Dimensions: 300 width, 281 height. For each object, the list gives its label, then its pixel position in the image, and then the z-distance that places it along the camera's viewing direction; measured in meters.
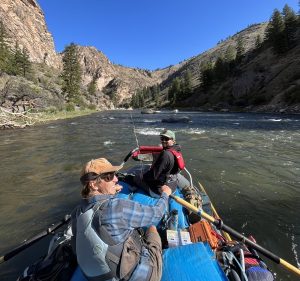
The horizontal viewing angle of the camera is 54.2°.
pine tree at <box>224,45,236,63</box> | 95.84
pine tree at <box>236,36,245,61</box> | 93.38
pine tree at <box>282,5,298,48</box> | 76.19
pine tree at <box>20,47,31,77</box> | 70.98
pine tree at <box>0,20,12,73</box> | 61.19
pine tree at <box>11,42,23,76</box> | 68.10
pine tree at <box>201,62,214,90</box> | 96.31
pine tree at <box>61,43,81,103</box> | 70.56
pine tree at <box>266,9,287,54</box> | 76.32
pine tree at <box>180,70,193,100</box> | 106.00
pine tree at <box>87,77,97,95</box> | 121.71
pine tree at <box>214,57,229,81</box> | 94.50
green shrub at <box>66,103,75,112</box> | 60.64
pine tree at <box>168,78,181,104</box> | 111.84
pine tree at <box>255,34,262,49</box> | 94.00
